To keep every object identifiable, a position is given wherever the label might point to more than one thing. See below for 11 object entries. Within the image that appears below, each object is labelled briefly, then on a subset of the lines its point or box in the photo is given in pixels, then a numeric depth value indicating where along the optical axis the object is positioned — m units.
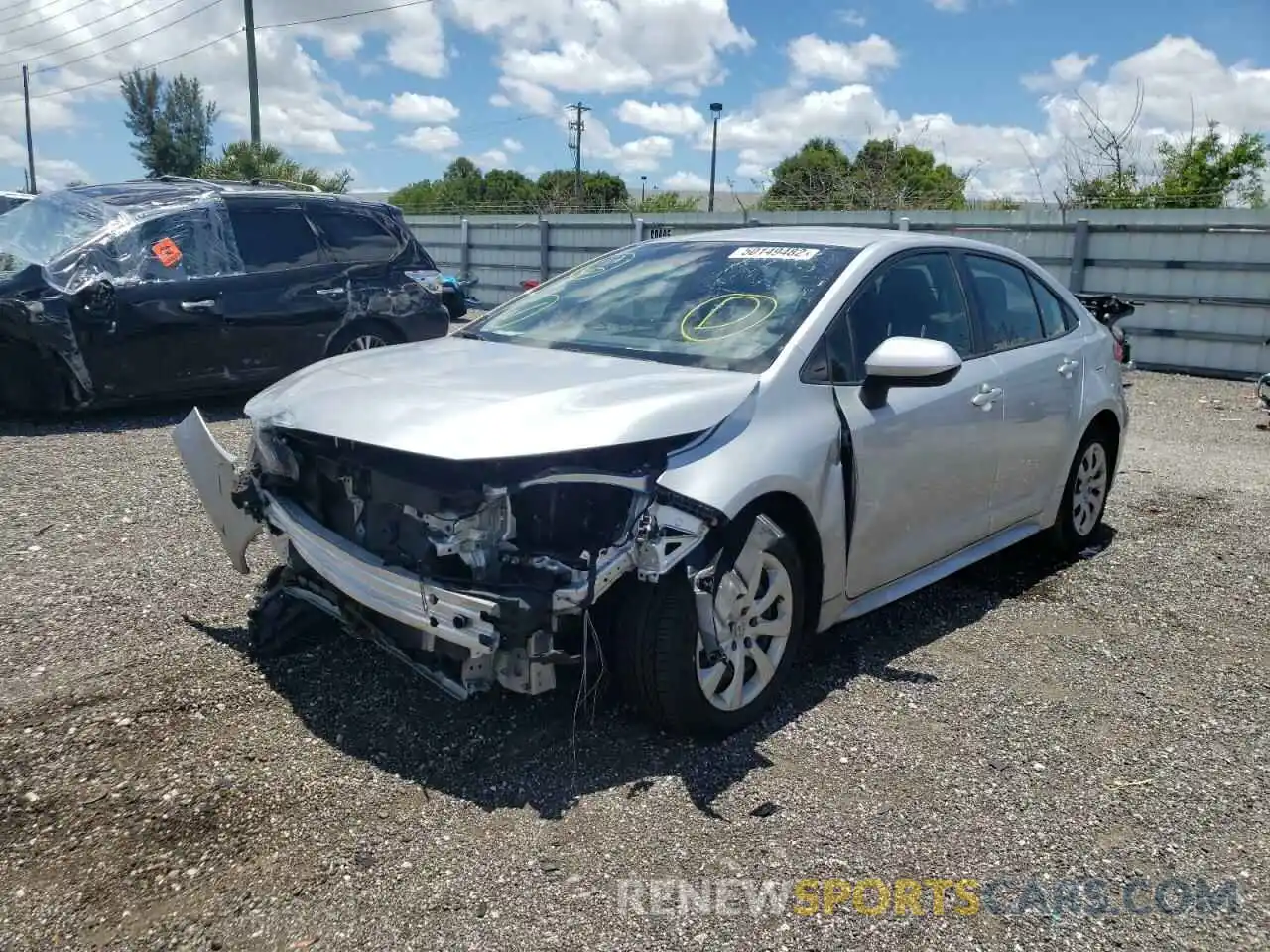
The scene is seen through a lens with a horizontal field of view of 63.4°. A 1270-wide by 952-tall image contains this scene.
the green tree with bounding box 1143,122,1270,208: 20.61
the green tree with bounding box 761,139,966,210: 19.00
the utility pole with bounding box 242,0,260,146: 26.81
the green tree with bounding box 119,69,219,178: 40.22
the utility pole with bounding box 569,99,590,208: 47.54
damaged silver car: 2.96
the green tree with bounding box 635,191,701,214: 32.19
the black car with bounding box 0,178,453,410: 7.36
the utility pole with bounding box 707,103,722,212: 45.12
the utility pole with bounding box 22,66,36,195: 52.21
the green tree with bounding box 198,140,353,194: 26.22
